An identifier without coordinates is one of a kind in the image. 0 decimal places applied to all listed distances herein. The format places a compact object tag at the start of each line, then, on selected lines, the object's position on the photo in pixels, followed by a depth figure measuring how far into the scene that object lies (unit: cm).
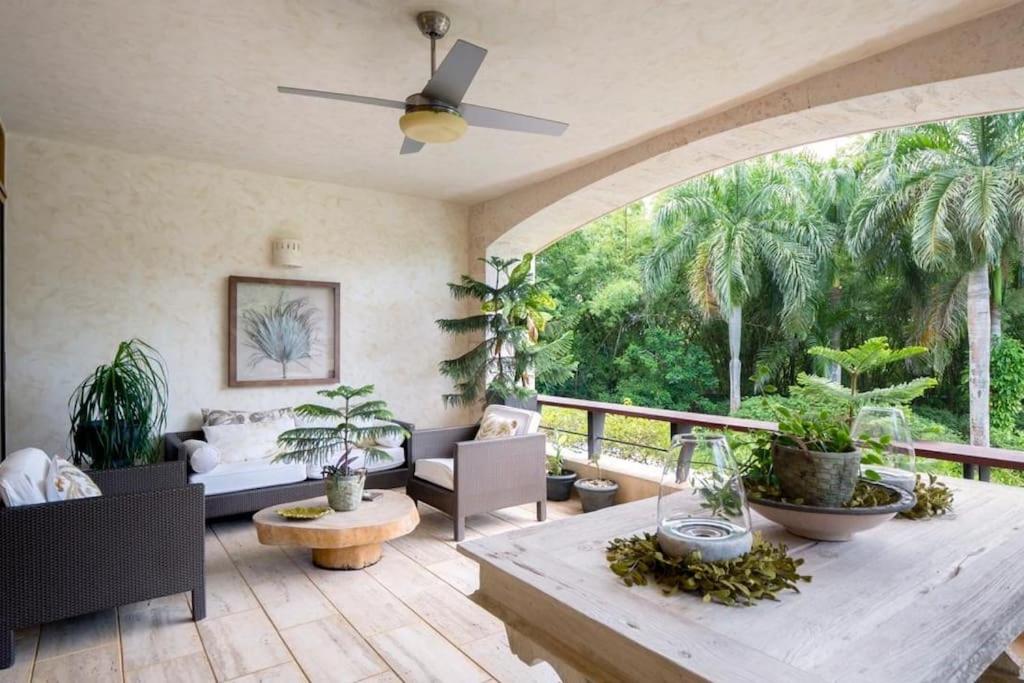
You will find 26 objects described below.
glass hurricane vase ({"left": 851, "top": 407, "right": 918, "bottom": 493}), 129
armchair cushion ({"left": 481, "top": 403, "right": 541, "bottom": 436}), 428
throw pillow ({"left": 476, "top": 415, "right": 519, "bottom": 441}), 430
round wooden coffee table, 300
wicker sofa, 379
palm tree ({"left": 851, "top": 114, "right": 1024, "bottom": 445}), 908
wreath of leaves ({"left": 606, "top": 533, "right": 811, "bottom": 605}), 90
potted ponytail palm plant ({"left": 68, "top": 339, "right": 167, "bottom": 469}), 350
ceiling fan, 235
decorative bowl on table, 108
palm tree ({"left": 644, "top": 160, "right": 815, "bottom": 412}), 1191
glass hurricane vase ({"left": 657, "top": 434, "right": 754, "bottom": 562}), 96
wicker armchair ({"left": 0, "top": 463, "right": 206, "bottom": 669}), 227
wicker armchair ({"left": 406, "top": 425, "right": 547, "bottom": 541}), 374
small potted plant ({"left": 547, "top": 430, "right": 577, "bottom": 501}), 464
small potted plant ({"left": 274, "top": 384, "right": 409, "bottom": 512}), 330
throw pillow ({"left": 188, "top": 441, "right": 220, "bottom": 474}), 377
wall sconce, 478
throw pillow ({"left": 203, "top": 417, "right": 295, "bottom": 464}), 411
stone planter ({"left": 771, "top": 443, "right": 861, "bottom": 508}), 109
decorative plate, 316
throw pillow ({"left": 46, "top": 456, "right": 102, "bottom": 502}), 248
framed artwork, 470
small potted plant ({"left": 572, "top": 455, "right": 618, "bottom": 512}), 418
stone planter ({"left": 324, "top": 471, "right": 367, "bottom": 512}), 330
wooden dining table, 74
